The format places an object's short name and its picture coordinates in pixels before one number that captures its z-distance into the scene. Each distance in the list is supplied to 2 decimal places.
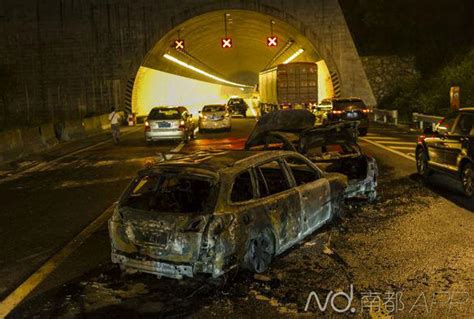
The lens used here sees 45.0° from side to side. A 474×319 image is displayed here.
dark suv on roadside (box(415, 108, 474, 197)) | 10.88
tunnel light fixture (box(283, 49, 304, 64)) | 49.25
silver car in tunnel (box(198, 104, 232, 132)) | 30.41
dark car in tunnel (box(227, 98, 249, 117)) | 47.41
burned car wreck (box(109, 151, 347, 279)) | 5.94
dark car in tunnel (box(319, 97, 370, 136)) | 25.14
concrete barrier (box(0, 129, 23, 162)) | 19.77
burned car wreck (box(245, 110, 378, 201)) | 10.52
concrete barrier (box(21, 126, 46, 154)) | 21.89
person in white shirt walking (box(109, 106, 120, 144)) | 25.47
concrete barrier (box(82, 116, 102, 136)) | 30.39
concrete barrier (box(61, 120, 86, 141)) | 27.12
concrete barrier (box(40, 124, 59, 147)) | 24.17
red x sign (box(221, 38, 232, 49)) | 40.91
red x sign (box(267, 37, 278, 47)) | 40.16
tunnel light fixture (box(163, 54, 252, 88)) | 50.87
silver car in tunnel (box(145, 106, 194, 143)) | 24.17
